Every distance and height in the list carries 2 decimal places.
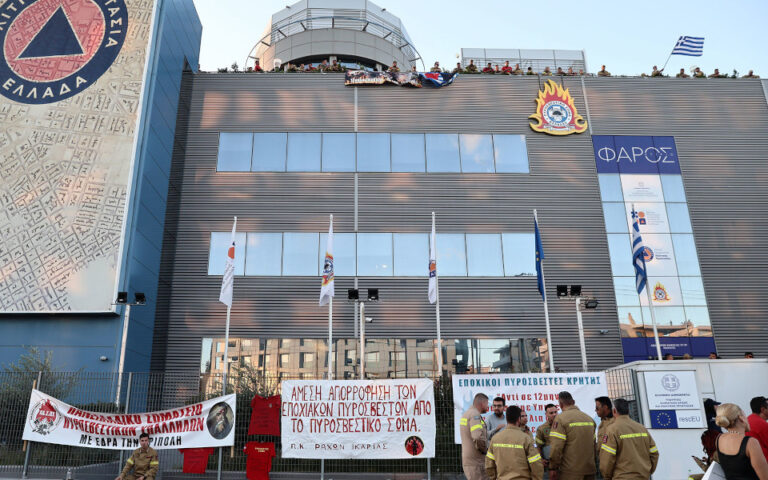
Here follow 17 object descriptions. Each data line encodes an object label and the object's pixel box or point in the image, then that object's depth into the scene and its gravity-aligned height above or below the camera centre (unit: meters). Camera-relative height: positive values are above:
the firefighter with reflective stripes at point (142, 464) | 11.81 -0.41
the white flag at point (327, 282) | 19.44 +5.26
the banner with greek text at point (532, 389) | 12.70 +1.02
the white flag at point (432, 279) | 20.62 +5.63
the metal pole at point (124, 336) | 20.87 +3.92
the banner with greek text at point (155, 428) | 12.82 +0.35
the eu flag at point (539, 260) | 19.53 +5.96
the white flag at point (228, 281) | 17.88 +4.97
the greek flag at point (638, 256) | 19.52 +5.95
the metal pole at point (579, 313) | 18.76 +3.97
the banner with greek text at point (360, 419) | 12.45 +0.43
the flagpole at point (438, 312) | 20.84 +4.97
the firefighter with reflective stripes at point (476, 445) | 9.28 -0.13
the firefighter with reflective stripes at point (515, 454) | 7.55 -0.23
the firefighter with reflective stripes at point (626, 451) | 7.68 -0.23
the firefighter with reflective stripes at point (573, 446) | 8.22 -0.16
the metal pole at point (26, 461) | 13.14 -0.34
